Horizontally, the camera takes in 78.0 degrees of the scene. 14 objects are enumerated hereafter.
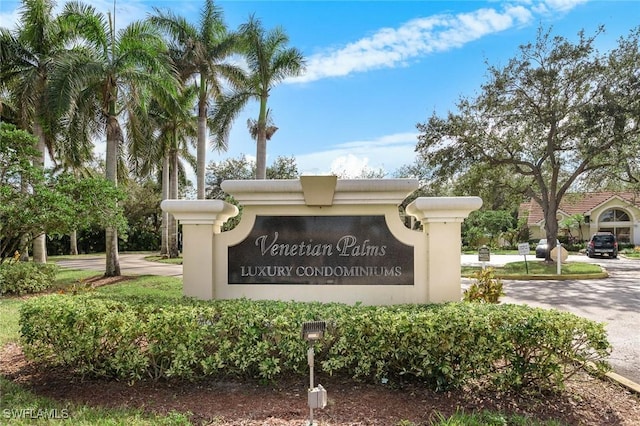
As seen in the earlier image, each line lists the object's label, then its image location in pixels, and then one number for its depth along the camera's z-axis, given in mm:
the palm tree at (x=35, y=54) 13242
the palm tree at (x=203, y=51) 18453
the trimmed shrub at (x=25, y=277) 10484
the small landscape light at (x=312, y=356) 3227
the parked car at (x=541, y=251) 24084
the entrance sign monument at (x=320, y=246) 5574
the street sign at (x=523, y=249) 14719
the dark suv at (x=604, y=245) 26234
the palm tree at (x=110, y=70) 12531
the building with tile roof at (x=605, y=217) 37156
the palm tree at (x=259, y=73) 18562
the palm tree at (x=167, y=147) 17703
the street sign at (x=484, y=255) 10375
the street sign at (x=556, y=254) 17681
